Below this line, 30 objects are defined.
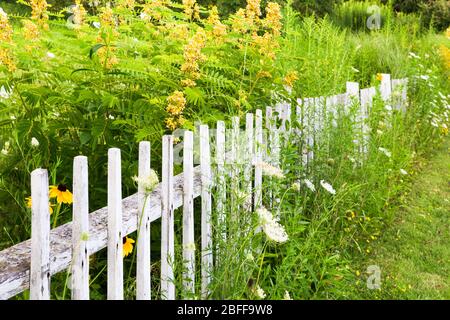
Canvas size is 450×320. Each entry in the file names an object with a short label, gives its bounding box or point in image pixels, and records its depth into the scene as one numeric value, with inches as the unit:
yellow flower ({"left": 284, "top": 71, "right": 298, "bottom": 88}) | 154.8
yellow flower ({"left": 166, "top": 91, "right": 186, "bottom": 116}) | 112.6
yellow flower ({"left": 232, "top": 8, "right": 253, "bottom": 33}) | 140.2
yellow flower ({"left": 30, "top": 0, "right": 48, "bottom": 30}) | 123.2
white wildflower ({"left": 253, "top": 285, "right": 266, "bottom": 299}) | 99.3
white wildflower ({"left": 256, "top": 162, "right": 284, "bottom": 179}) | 118.5
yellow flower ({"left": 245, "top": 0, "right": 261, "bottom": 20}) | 143.1
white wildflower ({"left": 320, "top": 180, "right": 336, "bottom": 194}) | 152.9
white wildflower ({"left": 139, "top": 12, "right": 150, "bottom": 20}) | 138.3
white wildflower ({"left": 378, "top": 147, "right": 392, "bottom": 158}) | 195.5
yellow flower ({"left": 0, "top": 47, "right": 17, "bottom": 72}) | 111.9
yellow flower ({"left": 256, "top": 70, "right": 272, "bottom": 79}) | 139.3
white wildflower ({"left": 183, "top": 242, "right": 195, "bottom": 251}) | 94.6
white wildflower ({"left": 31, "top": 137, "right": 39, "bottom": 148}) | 109.7
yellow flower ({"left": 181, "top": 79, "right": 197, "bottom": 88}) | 117.0
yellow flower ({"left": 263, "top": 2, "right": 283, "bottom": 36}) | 143.6
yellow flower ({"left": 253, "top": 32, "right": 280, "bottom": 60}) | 143.9
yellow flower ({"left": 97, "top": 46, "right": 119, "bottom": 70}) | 115.8
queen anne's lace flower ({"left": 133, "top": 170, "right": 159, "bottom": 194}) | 83.0
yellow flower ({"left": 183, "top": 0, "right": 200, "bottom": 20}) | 136.8
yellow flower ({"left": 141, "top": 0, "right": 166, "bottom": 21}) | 133.2
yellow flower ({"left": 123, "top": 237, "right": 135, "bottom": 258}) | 100.7
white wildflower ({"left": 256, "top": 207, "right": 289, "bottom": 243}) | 99.2
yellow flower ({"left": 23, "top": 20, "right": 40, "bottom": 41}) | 115.2
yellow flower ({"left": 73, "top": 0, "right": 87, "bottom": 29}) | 129.4
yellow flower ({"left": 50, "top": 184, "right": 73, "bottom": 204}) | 94.9
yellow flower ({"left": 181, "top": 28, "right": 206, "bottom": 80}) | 115.3
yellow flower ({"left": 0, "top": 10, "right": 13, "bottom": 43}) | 107.7
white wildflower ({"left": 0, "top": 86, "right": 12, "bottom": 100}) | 145.5
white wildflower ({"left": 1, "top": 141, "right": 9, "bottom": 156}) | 126.2
